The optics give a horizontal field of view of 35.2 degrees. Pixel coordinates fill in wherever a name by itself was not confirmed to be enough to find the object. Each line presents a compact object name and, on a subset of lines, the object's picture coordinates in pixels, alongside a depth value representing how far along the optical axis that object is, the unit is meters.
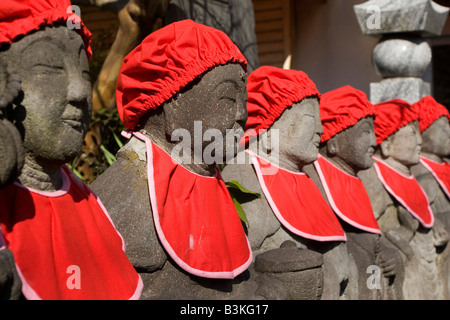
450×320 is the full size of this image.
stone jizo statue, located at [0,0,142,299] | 2.20
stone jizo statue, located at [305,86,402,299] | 4.43
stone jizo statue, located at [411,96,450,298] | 5.92
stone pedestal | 6.90
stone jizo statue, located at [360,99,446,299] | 5.16
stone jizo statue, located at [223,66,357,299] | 3.78
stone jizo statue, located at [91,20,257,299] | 2.83
